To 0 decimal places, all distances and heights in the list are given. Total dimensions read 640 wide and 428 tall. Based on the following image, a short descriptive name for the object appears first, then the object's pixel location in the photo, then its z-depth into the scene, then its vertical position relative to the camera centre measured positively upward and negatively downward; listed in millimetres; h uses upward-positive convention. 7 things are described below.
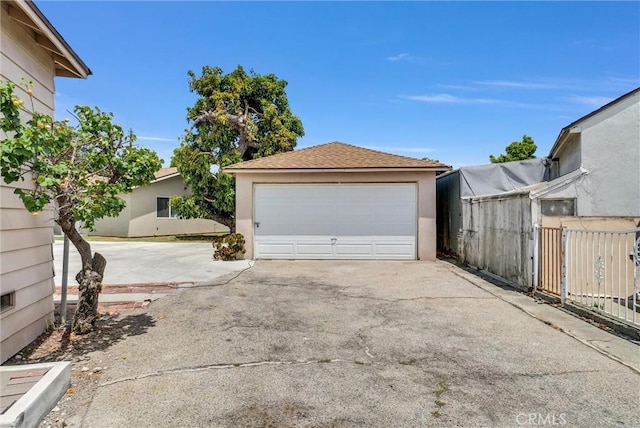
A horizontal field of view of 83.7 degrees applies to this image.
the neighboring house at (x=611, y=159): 7707 +1229
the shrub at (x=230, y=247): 11594 -1042
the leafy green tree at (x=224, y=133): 17750 +4253
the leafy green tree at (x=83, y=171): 3518 +507
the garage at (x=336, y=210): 11828 +179
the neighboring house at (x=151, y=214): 21141 +69
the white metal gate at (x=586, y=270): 5896 -997
